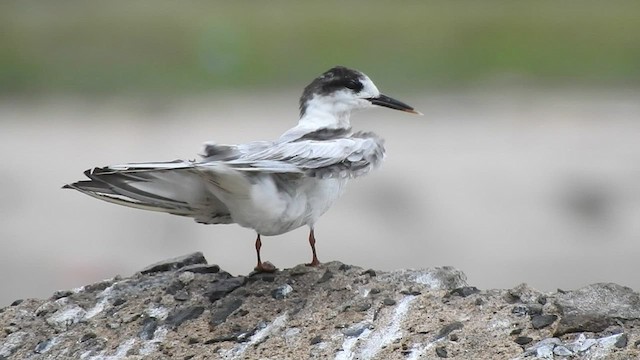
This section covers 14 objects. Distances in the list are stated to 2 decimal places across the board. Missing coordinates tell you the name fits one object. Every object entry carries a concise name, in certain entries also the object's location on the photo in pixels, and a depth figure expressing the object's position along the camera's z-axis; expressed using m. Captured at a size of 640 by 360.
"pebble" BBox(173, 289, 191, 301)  9.13
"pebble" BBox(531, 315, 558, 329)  8.30
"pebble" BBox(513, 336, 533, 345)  8.16
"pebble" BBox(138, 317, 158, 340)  8.80
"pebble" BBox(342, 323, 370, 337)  8.48
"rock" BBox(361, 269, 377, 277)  9.17
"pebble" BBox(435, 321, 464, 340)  8.30
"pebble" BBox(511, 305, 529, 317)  8.45
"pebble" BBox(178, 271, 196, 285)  9.35
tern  8.95
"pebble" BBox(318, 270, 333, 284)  9.19
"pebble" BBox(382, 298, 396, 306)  8.74
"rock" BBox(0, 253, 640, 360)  8.20
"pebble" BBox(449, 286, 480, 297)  8.77
